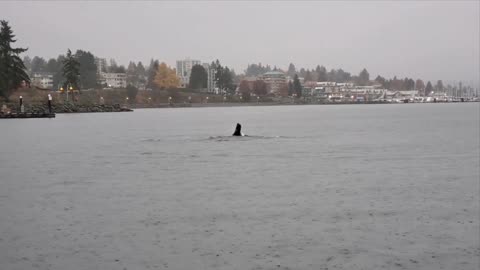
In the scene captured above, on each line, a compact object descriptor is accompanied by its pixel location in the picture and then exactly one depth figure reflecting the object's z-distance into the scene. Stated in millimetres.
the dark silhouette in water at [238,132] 54750
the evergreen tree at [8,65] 110000
